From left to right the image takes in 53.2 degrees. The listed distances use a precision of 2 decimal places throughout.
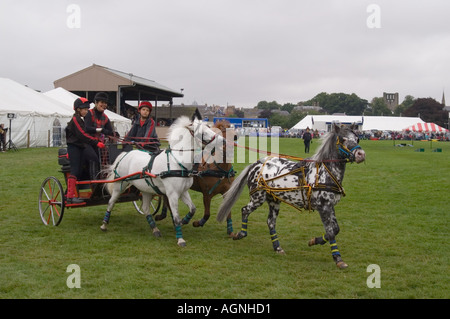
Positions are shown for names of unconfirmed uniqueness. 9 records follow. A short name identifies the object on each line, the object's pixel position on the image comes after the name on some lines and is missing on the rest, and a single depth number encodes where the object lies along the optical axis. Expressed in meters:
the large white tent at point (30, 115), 29.44
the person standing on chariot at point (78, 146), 8.55
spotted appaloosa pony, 6.62
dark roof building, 42.44
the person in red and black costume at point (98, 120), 8.88
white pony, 7.58
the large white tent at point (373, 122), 78.00
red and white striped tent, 47.98
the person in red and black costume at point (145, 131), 8.95
